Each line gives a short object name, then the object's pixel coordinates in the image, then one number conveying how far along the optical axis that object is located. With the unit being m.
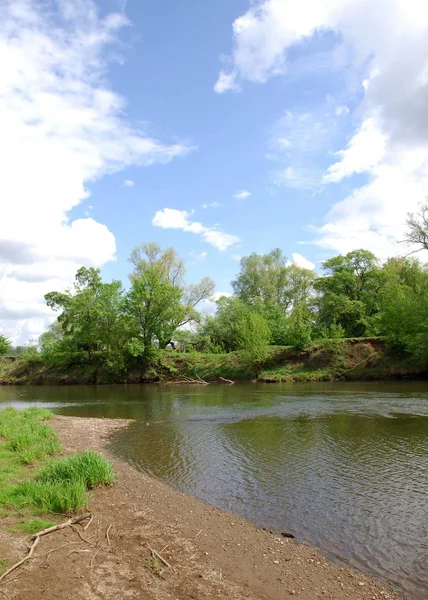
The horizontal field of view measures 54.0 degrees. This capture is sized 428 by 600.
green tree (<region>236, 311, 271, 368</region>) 55.44
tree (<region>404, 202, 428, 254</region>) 43.19
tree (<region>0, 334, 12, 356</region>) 80.27
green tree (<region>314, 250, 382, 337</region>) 62.50
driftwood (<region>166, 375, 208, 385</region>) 56.76
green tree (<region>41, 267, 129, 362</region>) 61.53
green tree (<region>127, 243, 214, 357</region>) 59.97
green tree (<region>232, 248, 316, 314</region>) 78.88
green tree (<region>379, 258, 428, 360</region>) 45.06
